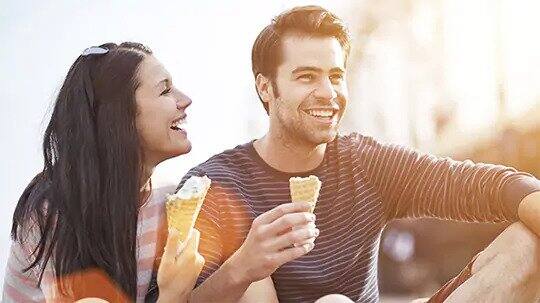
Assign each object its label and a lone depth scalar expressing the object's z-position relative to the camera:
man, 3.12
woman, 3.09
